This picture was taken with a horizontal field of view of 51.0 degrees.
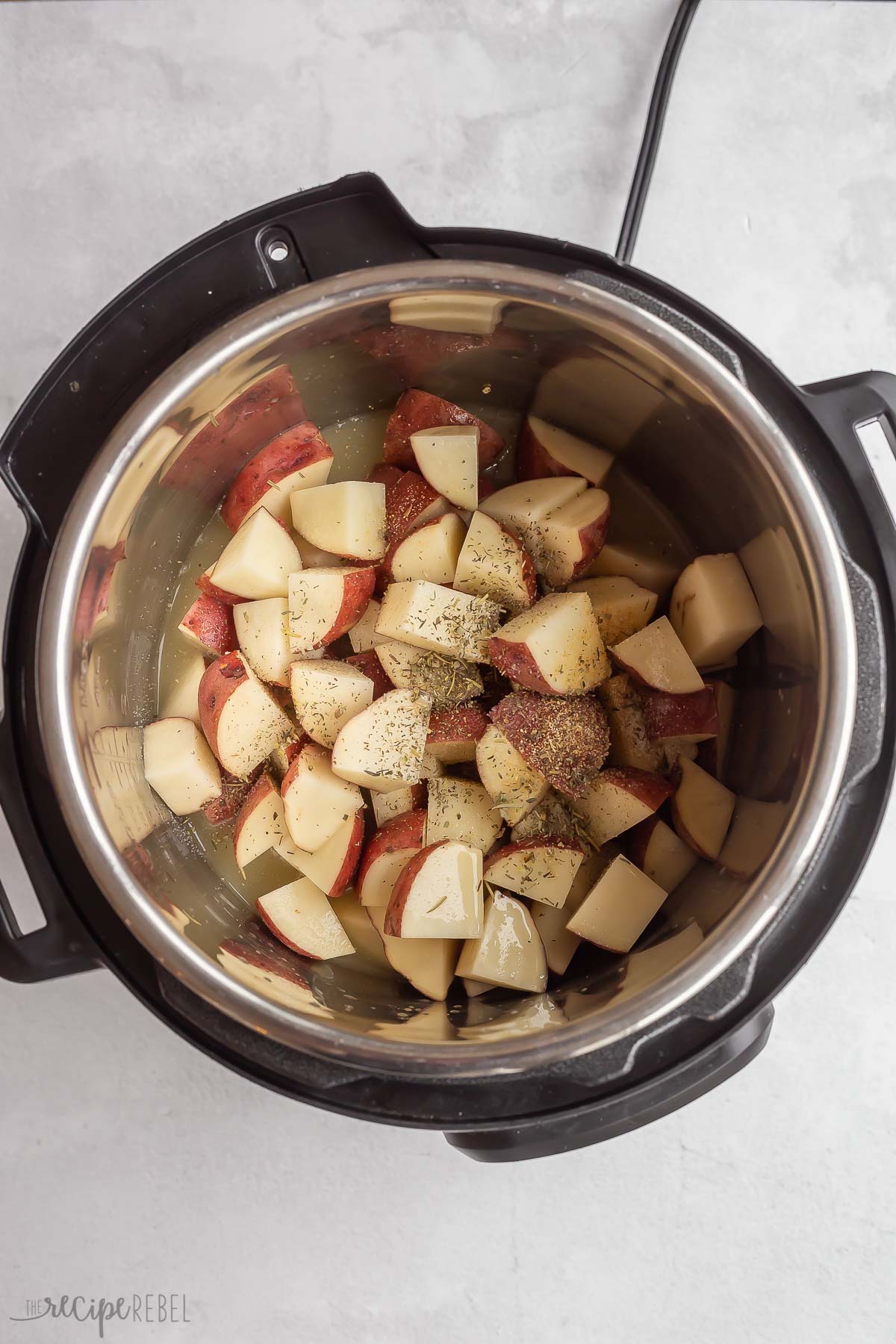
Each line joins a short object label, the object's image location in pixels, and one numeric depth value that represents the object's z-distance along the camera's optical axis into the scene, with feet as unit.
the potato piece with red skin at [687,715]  2.91
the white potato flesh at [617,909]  2.83
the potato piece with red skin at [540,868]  2.89
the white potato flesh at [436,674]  2.98
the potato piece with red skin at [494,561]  2.94
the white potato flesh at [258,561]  2.89
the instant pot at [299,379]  2.31
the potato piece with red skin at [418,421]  3.04
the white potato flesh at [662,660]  2.87
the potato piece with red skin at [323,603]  2.95
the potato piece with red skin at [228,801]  3.03
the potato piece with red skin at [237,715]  2.92
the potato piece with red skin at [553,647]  2.78
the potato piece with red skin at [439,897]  2.78
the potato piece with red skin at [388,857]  2.97
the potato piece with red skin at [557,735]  2.83
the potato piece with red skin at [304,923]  2.91
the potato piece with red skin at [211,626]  3.01
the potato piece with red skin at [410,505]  3.02
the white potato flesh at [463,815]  2.97
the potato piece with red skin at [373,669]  3.14
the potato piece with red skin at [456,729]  3.00
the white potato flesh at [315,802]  2.92
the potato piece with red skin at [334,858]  2.97
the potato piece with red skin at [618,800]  2.89
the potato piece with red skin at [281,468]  3.01
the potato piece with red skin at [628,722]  2.99
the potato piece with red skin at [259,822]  2.98
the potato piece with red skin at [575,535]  2.90
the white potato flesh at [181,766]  2.93
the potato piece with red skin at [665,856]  2.91
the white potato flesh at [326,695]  2.96
